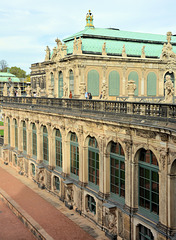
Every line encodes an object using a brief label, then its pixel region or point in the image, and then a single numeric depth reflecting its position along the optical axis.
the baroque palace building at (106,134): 17.03
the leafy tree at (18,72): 157.88
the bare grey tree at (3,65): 176.32
